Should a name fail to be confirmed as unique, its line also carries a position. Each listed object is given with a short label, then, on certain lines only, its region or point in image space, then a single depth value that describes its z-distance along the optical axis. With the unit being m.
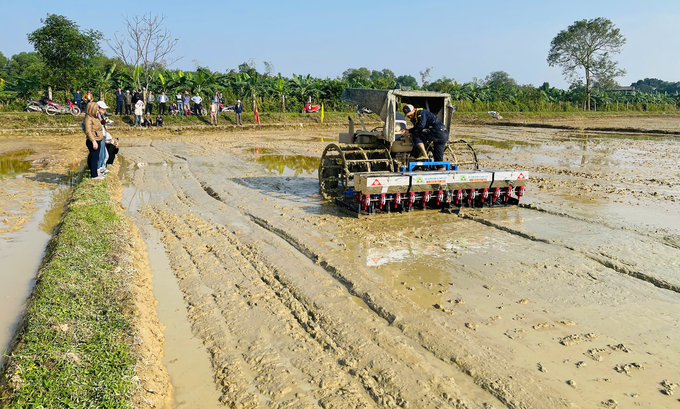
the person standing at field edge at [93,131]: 10.45
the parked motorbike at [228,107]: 32.14
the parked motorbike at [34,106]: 25.97
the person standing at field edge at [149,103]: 28.55
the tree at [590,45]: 52.25
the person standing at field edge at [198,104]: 29.12
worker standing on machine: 9.23
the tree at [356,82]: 37.01
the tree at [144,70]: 28.94
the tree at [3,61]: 69.00
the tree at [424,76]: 47.26
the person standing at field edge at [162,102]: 26.89
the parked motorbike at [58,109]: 26.00
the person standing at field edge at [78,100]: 26.21
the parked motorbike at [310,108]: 34.19
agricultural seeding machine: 8.50
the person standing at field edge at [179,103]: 28.89
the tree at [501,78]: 83.99
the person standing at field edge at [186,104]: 29.30
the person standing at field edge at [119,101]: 26.56
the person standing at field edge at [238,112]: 28.45
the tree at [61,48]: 26.05
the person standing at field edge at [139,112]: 25.50
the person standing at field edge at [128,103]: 26.73
